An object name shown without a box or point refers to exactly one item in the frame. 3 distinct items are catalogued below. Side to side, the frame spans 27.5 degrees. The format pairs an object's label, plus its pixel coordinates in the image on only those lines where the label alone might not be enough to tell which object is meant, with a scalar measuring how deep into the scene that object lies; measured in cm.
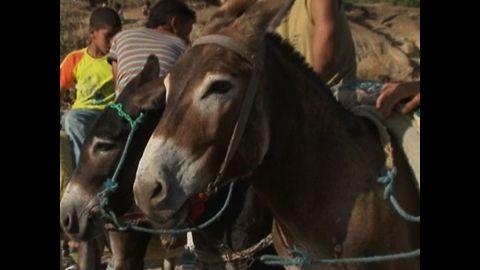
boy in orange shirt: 553
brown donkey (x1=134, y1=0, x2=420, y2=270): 345
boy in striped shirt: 503
